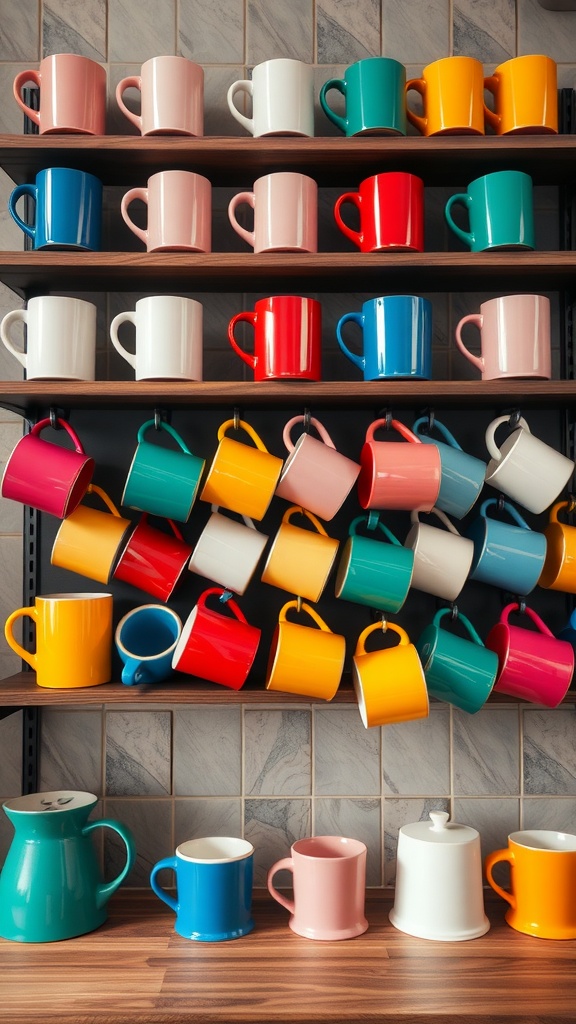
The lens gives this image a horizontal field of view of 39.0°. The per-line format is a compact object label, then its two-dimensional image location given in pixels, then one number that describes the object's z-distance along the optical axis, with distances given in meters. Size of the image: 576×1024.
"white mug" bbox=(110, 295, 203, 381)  1.16
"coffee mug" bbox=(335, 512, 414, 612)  1.17
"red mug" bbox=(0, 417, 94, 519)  1.18
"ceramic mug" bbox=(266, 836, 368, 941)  1.14
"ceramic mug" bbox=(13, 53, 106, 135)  1.19
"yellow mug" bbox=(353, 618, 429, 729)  1.13
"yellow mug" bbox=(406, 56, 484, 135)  1.21
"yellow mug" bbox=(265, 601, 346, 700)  1.15
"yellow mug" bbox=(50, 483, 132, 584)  1.23
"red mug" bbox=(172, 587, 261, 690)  1.15
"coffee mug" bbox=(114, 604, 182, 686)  1.19
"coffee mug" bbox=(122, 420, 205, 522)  1.17
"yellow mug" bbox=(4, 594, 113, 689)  1.19
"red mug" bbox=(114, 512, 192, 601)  1.24
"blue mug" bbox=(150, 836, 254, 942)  1.13
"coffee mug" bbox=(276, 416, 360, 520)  1.17
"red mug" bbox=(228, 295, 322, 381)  1.16
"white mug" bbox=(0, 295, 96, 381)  1.17
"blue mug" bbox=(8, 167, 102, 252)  1.19
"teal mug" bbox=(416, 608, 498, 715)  1.17
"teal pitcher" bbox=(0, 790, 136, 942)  1.13
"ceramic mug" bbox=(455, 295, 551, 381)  1.17
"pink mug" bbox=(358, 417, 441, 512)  1.16
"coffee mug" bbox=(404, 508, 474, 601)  1.22
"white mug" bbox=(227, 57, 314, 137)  1.19
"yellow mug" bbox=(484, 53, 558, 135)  1.20
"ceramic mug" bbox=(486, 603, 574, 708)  1.17
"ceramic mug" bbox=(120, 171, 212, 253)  1.18
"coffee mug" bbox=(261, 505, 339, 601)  1.19
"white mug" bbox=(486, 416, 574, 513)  1.22
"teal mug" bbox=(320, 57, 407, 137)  1.19
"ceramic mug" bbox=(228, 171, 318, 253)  1.18
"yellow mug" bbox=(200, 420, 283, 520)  1.17
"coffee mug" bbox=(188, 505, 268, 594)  1.19
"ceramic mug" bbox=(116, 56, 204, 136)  1.19
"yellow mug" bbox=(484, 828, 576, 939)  1.16
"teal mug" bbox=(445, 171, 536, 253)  1.19
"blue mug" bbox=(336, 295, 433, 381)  1.15
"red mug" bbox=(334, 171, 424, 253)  1.18
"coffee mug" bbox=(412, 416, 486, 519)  1.21
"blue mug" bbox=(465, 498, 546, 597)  1.22
